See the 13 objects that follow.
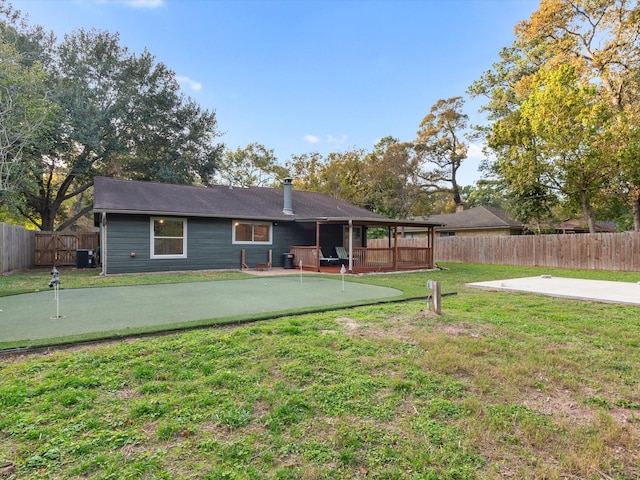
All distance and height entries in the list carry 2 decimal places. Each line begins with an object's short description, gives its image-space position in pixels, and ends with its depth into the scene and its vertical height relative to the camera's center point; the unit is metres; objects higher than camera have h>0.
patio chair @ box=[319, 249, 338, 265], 14.54 -0.80
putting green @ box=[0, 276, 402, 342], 4.65 -1.11
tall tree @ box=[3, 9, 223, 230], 17.05 +6.54
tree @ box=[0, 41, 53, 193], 10.50 +4.59
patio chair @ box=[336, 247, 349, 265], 15.76 -0.55
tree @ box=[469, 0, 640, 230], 14.86 +8.04
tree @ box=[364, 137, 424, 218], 22.72 +3.98
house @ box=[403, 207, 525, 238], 22.76 +1.12
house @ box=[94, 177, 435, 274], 11.85 +0.42
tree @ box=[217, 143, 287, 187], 32.75 +7.12
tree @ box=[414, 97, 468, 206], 26.03 +7.92
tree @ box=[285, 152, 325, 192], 30.19 +6.47
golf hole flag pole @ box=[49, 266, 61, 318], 5.10 -0.56
